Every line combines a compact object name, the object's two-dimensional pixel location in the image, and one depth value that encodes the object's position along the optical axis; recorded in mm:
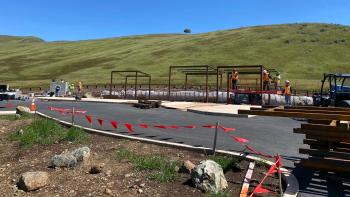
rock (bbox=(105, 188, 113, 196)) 8408
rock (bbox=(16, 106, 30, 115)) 20719
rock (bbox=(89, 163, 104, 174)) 9734
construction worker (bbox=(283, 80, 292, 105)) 28086
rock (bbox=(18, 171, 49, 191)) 8906
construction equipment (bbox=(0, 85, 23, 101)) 36806
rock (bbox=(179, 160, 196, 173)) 9430
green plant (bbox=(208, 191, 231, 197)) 7973
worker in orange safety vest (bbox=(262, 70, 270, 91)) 31858
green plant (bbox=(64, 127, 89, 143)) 13422
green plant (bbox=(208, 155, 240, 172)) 9766
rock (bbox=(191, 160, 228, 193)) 8328
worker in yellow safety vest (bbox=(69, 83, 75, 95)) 46925
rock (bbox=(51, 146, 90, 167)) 10359
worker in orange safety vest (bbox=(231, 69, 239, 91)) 32375
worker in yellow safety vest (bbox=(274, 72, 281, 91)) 31594
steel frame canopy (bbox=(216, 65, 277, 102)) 29038
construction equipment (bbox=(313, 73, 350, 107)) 20000
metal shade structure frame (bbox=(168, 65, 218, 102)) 32775
